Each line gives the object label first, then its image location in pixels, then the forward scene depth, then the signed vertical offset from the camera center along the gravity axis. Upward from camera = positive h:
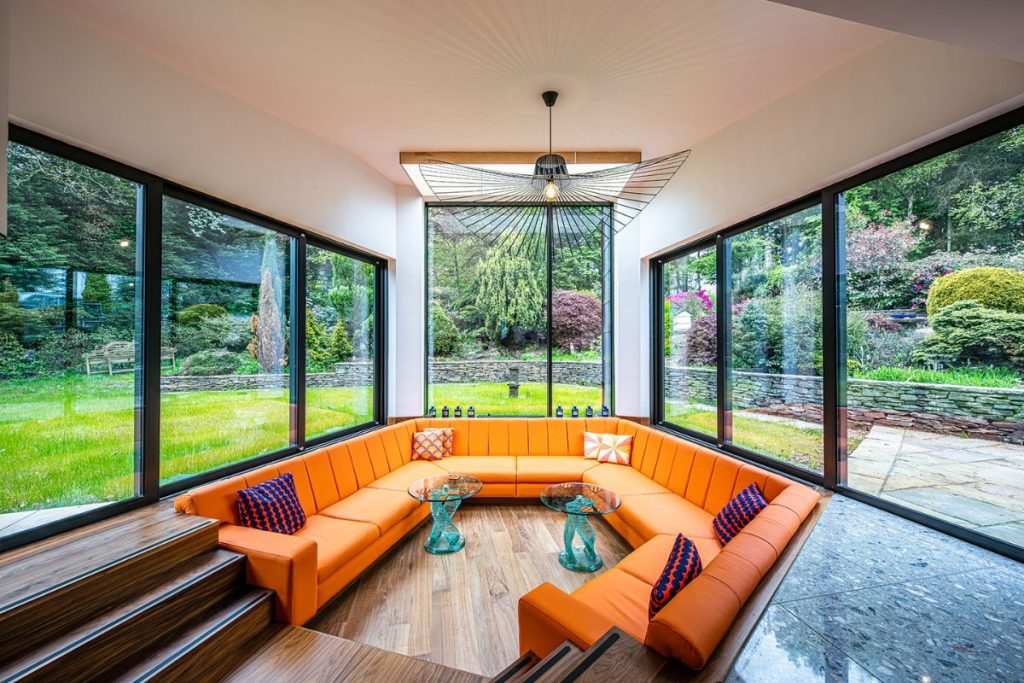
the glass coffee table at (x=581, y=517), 2.66 -1.24
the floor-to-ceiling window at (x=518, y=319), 4.52 +0.30
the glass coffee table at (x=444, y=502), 2.90 -1.22
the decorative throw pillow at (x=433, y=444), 3.97 -1.04
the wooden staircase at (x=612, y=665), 1.01 -0.89
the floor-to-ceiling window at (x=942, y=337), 1.62 +0.03
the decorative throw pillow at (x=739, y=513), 2.17 -0.98
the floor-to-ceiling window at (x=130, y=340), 1.89 +0.03
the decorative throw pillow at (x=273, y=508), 2.27 -1.00
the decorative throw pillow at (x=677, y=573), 1.42 -0.88
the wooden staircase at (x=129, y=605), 1.41 -1.10
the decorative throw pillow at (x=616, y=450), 3.82 -1.08
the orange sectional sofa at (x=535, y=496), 1.32 -1.11
